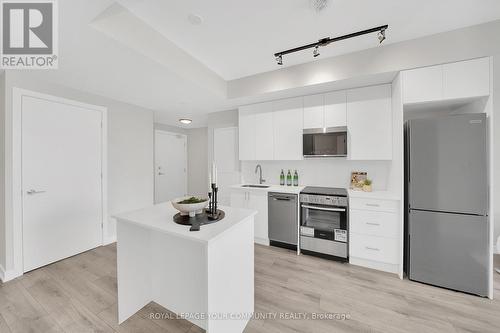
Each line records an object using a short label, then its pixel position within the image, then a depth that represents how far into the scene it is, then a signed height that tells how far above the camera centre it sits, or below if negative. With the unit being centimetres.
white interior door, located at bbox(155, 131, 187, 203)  503 +1
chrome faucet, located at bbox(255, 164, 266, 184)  377 -20
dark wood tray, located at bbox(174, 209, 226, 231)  136 -41
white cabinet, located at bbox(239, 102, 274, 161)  338 +65
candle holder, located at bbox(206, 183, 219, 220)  149 -32
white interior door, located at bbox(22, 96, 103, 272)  233 -19
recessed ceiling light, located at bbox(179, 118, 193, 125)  458 +116
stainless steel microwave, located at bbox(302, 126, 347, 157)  278 +37
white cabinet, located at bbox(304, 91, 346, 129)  283 +89
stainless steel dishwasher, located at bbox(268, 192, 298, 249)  284 -85
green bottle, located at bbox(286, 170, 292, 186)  349 -25
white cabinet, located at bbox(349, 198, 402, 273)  229 -88
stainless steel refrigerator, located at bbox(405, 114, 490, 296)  187 -40
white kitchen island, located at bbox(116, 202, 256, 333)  121 -83
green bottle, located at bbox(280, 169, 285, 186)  354 -25
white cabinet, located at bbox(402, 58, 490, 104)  192 +92
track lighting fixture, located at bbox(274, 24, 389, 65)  148 +108
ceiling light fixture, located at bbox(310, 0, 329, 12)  161 +143
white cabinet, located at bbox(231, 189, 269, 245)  308 -69
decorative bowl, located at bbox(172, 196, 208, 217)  140 -31
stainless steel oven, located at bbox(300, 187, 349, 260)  254 -83
